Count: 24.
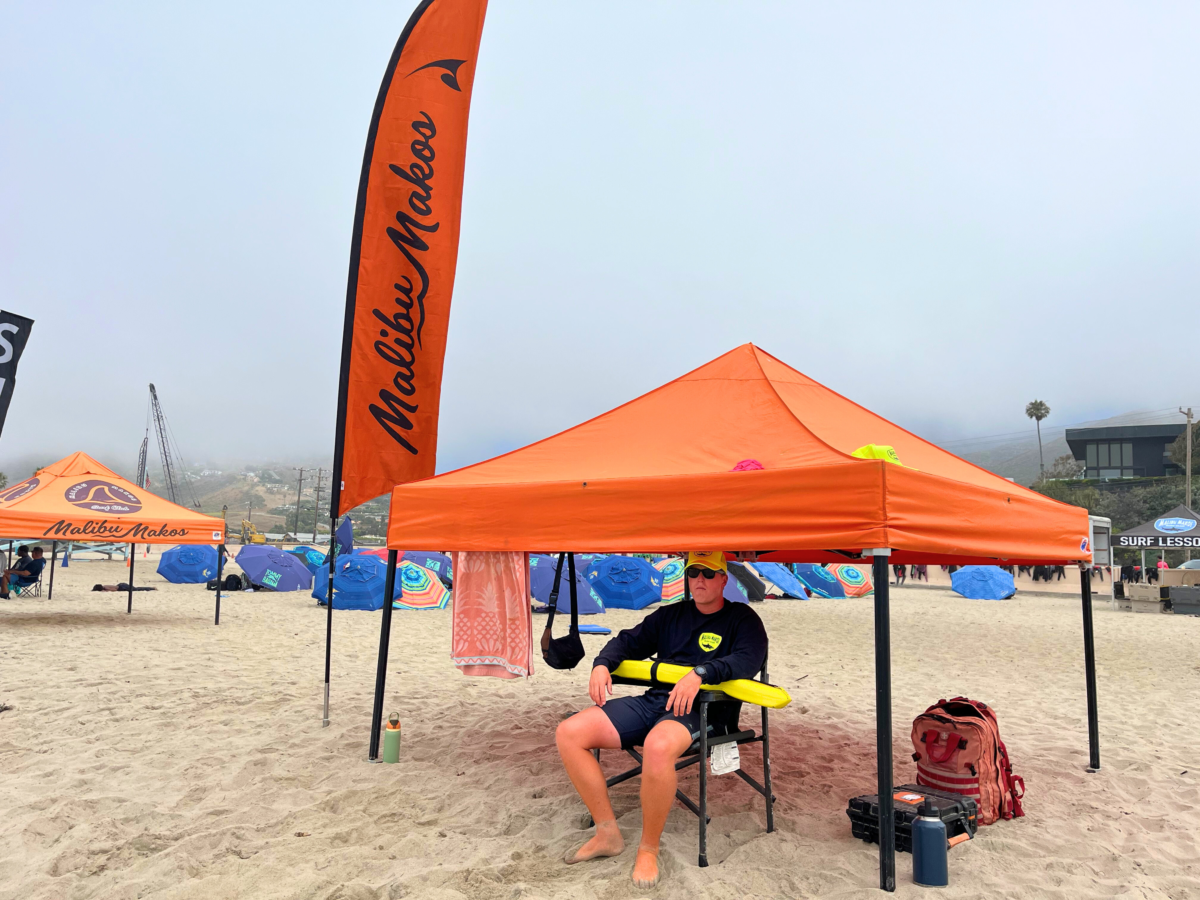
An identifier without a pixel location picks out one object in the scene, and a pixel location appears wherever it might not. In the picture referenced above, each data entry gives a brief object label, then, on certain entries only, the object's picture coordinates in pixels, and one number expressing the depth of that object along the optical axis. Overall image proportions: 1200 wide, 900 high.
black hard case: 3.41
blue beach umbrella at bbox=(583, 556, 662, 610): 16.52
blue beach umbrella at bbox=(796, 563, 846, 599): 20.38
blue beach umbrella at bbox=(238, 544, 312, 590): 19.45
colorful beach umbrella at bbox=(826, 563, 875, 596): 20.72
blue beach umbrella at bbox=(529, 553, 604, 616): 15.34
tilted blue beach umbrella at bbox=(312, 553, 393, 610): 15.40
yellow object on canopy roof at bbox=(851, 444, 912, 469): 3.36
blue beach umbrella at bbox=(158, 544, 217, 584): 20.86
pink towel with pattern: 4.73
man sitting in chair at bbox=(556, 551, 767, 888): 3.20
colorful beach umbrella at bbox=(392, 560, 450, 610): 15.55
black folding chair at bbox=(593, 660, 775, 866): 3.33
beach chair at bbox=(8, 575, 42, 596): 15.47
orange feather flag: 5.43
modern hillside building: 61.34
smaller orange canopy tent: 10.59
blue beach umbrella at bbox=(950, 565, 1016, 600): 21.28
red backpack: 3.79
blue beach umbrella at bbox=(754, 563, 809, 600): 19.20
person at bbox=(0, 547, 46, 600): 14.80
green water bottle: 4.68
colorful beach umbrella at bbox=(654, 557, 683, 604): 16.94
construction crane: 75.56
